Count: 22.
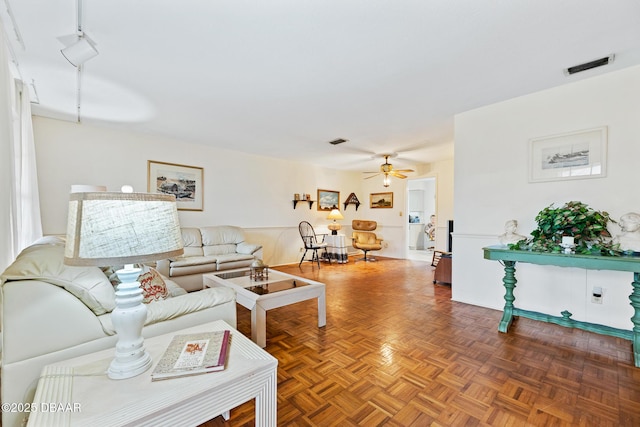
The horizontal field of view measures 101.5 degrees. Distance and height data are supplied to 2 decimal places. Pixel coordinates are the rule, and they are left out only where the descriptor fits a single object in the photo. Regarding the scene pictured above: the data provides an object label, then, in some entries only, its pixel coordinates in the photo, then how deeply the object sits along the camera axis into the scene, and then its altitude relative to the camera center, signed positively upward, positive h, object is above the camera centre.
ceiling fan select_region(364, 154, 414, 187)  5.07 +0.87
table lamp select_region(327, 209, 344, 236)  6.42 -0.10
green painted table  1.93 -0.47
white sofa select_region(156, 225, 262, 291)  3.59 -0.67
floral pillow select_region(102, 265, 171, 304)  1.77 -0.53
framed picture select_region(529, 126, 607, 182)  2.42 +0.60
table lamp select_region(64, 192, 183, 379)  0.86 -0.10
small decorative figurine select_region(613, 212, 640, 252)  2.12 -0.14
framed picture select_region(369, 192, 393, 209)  6.98 +0.39
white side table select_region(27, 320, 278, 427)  0.79 -0.61
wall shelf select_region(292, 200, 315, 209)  6.02 +0.26
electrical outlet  2.43 -0.73
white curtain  1.75 +0.32
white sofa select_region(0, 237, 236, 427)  1.04 -0.48
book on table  0.97 -0.58
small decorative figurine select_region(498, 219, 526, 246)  2.69 -0.20
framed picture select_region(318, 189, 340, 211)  6.61 +0.37
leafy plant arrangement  2.23 -0.12
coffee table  2.18 -0.73
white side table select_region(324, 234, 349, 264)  6.16 -0.81
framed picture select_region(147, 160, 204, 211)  4.20 +0.50
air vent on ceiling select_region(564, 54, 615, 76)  2.16 +1.30
